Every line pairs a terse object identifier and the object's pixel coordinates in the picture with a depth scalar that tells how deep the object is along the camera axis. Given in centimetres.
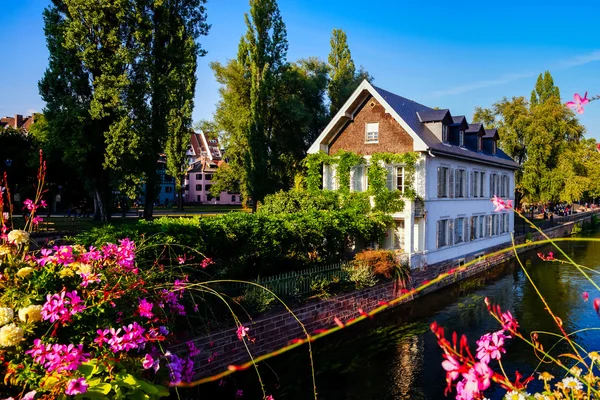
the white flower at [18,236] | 395
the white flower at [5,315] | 323
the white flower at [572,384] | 282
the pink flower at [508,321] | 291
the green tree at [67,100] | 2778
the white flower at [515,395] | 258
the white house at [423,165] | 2416
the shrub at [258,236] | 1305
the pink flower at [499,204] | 292
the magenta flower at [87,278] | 377
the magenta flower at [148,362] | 360
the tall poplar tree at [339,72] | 4181
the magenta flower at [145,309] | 387
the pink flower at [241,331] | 491
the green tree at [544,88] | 6056
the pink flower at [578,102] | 249
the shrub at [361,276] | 1822
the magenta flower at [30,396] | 289
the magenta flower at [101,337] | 353
